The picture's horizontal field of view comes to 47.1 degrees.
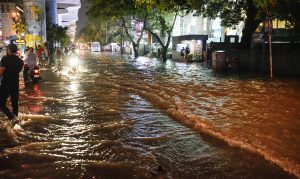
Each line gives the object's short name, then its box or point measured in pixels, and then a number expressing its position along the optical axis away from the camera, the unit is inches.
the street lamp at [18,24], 984.3
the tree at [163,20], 877.5
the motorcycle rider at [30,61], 644.2
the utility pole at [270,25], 658.3
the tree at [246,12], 724.2
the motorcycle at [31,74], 644.7
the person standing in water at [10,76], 311.0
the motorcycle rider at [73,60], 920.9
